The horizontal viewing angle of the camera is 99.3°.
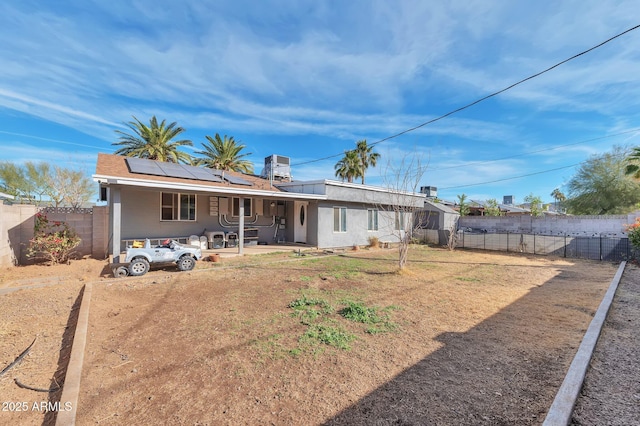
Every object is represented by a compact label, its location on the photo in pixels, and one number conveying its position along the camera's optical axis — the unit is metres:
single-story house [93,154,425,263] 10.01
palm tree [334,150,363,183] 30.05
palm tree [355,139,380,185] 30.47
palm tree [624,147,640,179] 14.56
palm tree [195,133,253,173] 25.00
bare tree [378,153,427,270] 8.78
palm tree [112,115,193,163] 20.94
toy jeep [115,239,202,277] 7.56
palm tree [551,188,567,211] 49.70
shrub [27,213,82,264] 8.47
